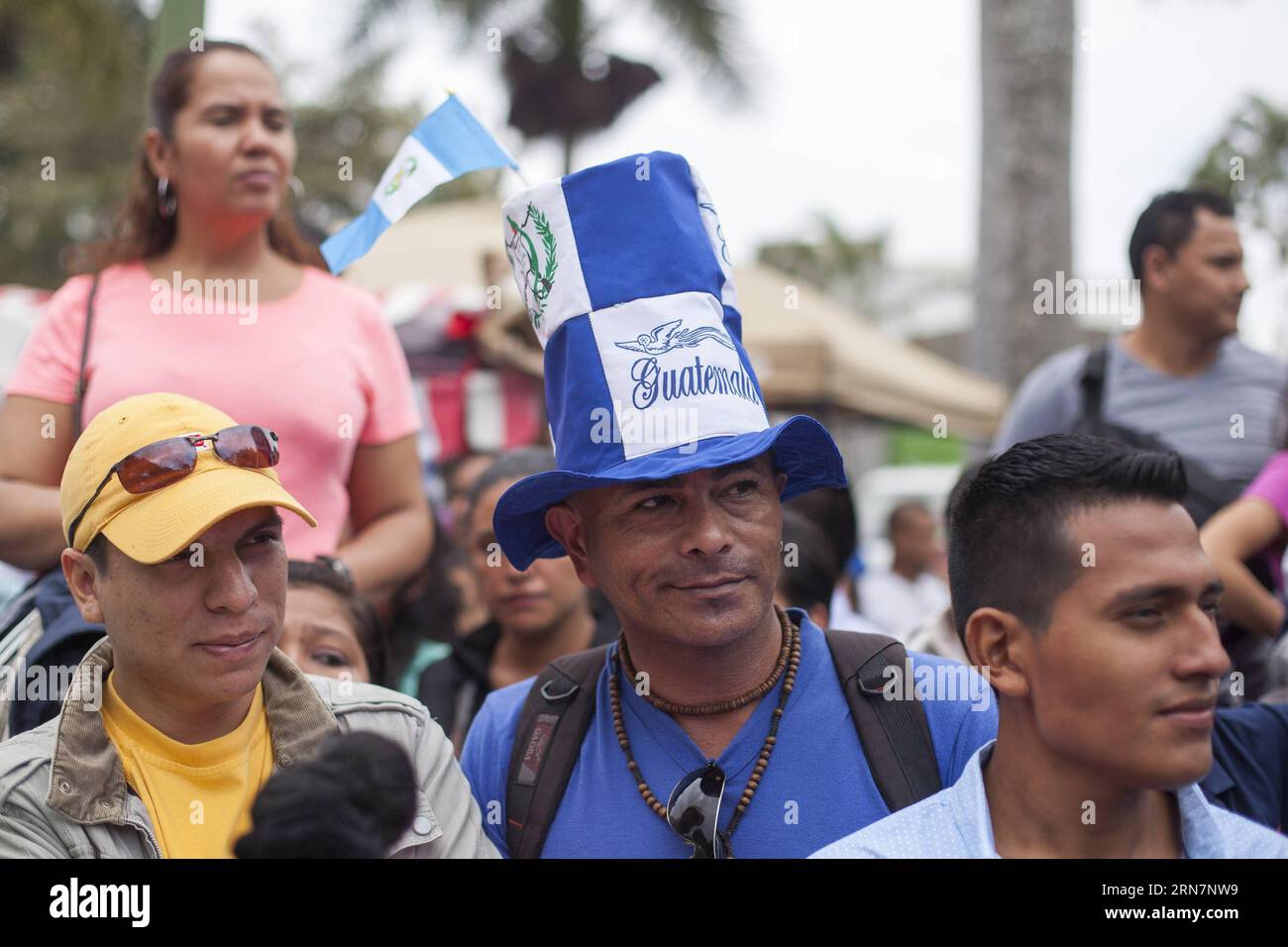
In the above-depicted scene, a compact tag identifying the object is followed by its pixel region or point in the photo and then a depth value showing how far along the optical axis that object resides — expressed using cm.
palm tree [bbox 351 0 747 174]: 1209
